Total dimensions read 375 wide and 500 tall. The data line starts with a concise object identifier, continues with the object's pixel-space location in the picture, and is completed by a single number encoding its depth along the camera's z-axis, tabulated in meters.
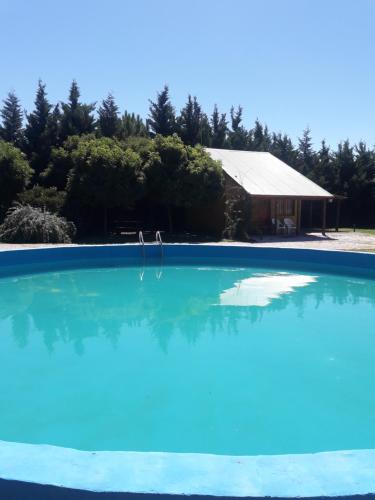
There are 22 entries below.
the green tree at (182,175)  19.67
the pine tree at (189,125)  29.91
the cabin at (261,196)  20.50
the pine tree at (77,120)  28.28
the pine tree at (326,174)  29.59
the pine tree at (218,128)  37.00
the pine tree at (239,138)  38.44
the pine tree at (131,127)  29.22
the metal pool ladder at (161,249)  16.09
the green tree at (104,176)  18.88
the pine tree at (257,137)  39.66
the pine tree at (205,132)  31.94
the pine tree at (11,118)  33.78
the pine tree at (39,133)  26.78
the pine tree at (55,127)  28.00
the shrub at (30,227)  17.77
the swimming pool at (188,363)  4.50
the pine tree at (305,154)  35.12
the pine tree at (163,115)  30.38
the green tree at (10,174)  19.81
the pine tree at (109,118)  28.22
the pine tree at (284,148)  40.25
